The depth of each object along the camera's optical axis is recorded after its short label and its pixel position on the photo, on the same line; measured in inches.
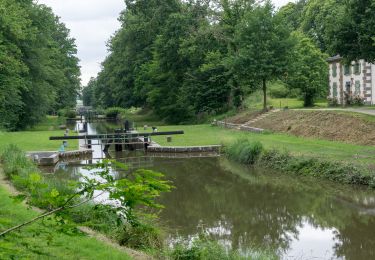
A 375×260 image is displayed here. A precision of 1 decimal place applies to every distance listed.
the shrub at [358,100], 1483.9
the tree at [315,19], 2423.2
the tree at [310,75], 1675.7
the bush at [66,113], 2871.6
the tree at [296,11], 3126.2
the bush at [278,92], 2198.6
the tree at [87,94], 6692.9
